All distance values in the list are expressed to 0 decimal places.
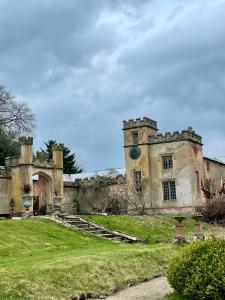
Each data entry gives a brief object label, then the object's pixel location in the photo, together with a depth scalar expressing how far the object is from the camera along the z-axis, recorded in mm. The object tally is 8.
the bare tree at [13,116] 36080
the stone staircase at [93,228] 19661
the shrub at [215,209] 28593
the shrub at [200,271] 7823
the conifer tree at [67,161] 47163
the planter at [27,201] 24769
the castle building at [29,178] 30401
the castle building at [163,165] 31317
